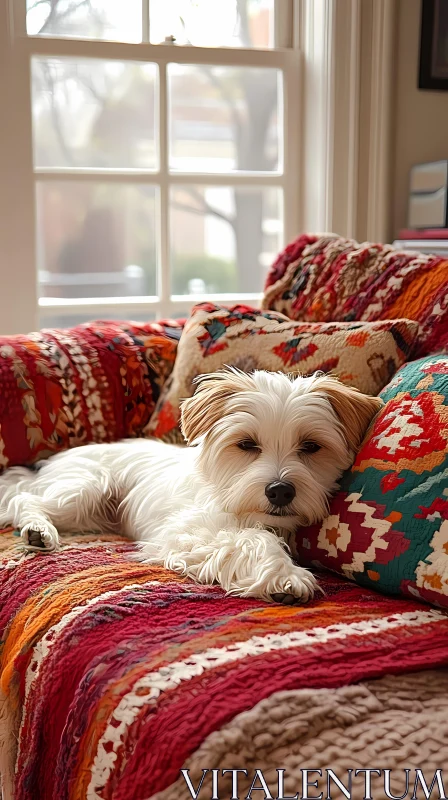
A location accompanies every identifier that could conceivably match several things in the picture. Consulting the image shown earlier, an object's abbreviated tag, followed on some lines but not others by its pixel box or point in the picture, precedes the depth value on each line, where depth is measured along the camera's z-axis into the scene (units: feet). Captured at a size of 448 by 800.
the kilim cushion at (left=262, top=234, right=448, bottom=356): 5.86
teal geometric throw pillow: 4.24
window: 9.37
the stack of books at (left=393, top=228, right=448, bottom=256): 8.79
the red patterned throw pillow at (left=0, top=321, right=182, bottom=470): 6.70
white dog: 4.63
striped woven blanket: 3.21
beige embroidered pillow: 5.57
